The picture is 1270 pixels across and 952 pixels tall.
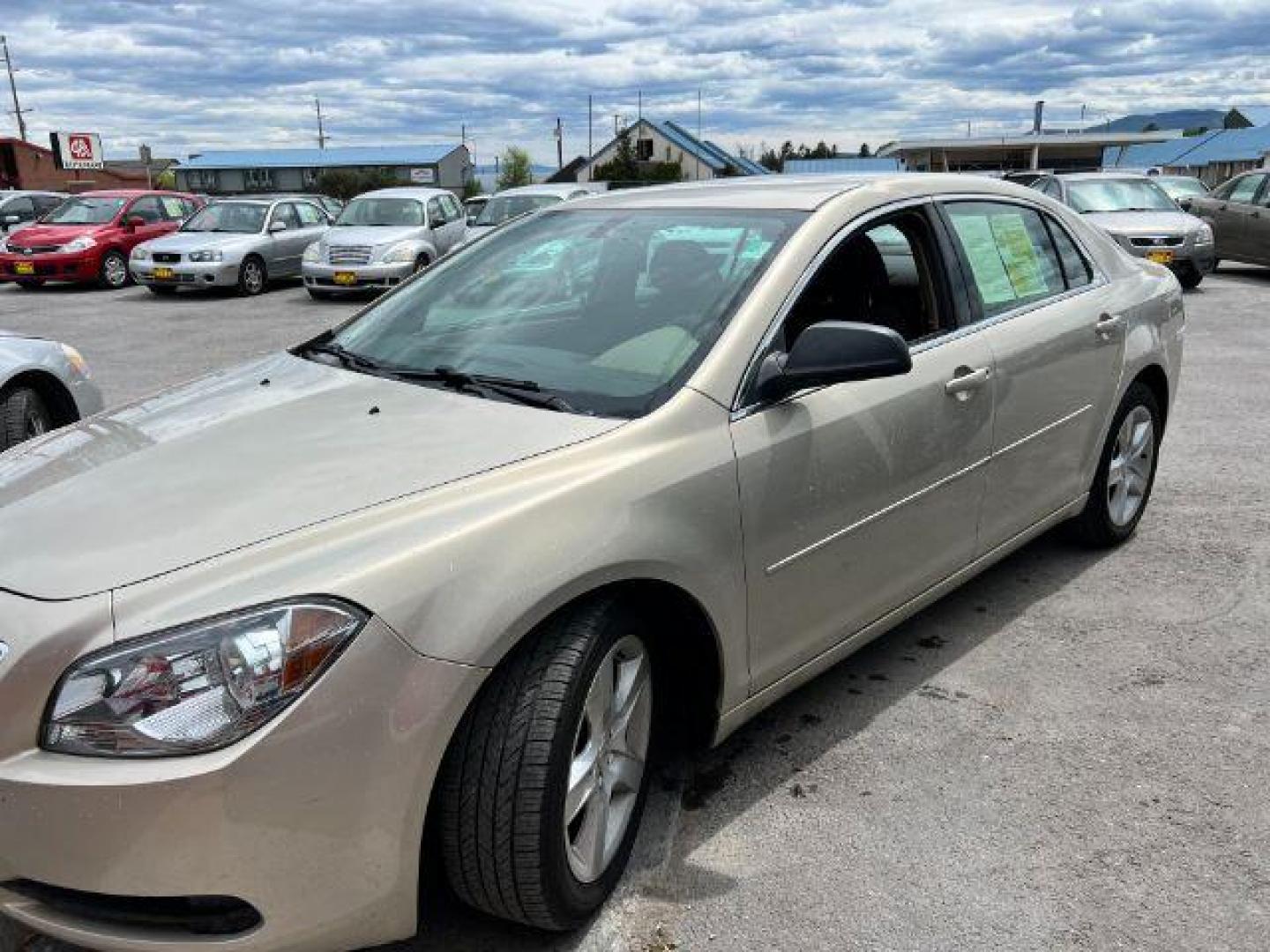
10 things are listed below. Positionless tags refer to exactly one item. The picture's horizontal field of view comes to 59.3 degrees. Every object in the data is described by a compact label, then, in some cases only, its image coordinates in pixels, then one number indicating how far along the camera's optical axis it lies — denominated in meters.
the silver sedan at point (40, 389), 5.57
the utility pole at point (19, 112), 70.81
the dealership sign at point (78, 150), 47.19
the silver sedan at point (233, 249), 16.92
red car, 18.17
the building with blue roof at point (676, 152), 74.69
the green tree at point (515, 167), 85.81
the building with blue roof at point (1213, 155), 58.53
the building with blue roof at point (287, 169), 80.50
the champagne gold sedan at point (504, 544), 1.89
